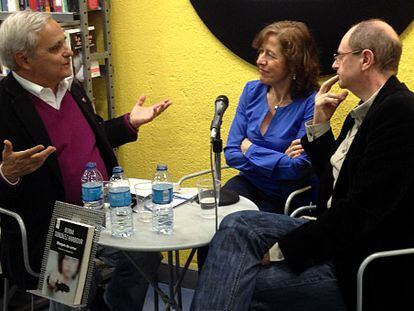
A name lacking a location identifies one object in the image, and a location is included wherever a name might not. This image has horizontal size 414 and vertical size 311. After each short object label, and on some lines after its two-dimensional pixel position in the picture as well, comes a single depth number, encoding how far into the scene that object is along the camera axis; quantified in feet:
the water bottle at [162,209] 6.63
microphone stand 6.33
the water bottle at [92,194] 6.97
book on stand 5.81
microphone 6.32
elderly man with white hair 7.51
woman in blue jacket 8.77
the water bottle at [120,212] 6.61
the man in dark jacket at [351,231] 5.96
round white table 6.27
